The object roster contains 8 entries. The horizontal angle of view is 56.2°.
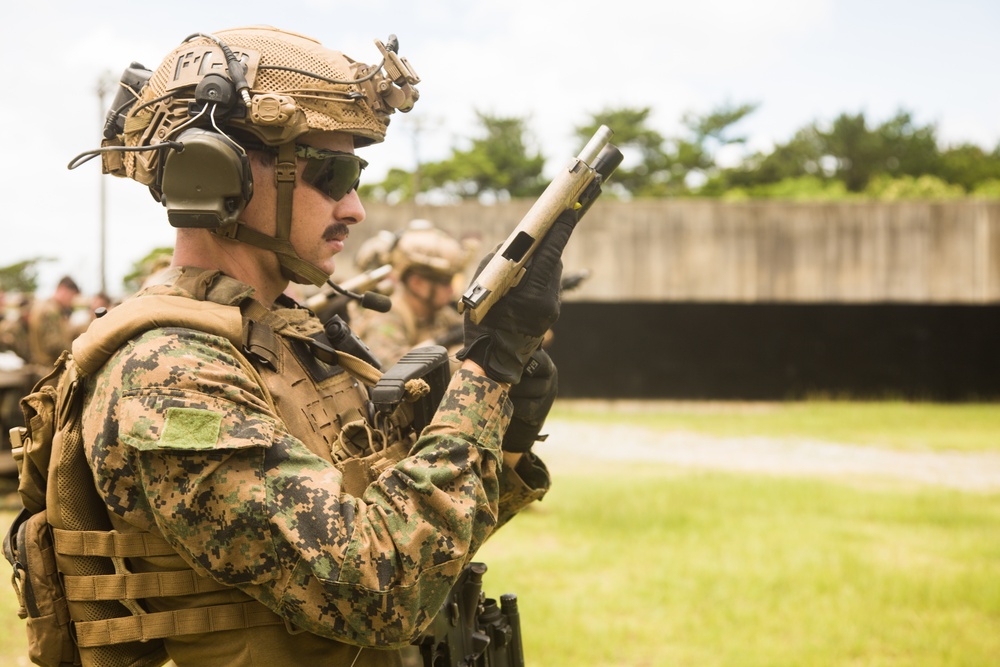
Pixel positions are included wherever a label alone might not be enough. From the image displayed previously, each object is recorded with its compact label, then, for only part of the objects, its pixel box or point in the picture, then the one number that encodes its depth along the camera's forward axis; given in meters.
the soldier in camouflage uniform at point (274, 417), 1.70
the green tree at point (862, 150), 40.44
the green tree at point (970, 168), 39.50
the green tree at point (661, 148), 38.94
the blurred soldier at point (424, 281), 7.23
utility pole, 21.81
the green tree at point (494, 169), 40.03
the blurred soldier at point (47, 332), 10.57
